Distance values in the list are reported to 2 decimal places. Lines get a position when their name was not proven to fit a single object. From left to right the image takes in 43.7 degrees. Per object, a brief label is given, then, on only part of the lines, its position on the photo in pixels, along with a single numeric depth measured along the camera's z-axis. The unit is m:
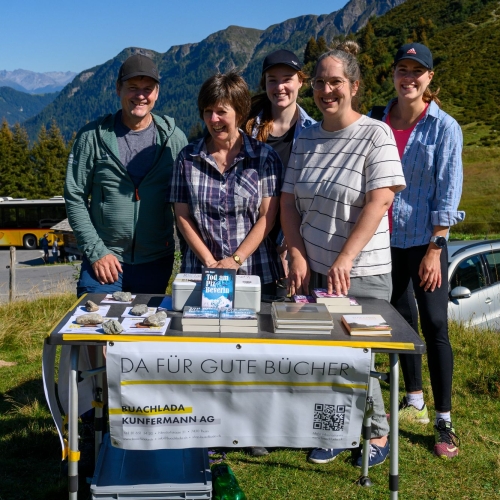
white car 6.79
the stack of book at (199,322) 2.79
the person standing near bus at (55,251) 33.12
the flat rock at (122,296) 3.19
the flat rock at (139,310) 2.98
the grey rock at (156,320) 2.80
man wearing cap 3.65
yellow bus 34.91
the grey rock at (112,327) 2.70
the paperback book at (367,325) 2.77
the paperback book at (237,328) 2.80
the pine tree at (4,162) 53.44
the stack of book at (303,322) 2.80
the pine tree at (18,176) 53.53
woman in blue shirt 3.54
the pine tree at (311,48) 91.31
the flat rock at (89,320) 2.79
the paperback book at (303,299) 3.11
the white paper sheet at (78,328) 2.72
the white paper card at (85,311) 2.98
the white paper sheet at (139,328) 2.76
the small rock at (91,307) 3.01
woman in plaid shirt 3.42
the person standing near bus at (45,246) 32.61
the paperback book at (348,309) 3.08
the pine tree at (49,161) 55.12
